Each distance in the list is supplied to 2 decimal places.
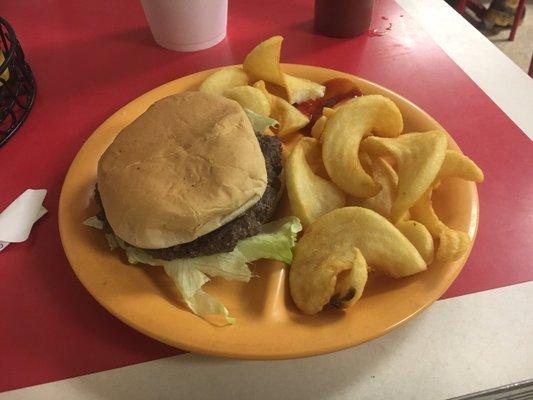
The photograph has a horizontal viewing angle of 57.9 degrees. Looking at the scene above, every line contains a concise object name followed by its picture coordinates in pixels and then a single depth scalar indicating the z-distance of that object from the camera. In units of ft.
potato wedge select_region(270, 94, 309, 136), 1.25
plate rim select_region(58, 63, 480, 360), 0.86
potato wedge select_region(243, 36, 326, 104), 1.31
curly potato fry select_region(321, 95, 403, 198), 1.03
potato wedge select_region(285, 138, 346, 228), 1.02
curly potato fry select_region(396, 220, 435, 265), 0.94
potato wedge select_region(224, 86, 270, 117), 1.22
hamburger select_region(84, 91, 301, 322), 0.93
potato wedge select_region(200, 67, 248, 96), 1.31
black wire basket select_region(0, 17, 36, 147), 1.42
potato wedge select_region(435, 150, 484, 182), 0.99
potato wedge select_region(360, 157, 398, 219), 1.05
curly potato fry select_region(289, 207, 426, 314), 0.91
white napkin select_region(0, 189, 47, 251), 1.16
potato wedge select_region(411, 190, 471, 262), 0.92
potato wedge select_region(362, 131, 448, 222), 0.95
